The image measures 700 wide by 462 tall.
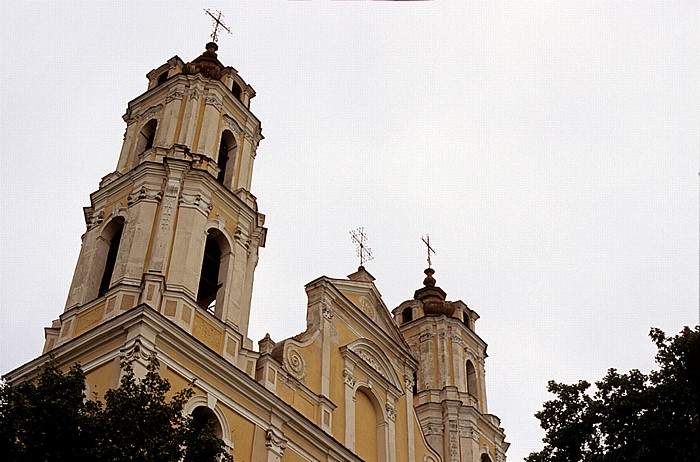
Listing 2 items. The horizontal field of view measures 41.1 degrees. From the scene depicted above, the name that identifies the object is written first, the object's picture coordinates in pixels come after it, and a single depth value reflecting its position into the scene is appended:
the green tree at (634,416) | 15.89
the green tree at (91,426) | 13.97
